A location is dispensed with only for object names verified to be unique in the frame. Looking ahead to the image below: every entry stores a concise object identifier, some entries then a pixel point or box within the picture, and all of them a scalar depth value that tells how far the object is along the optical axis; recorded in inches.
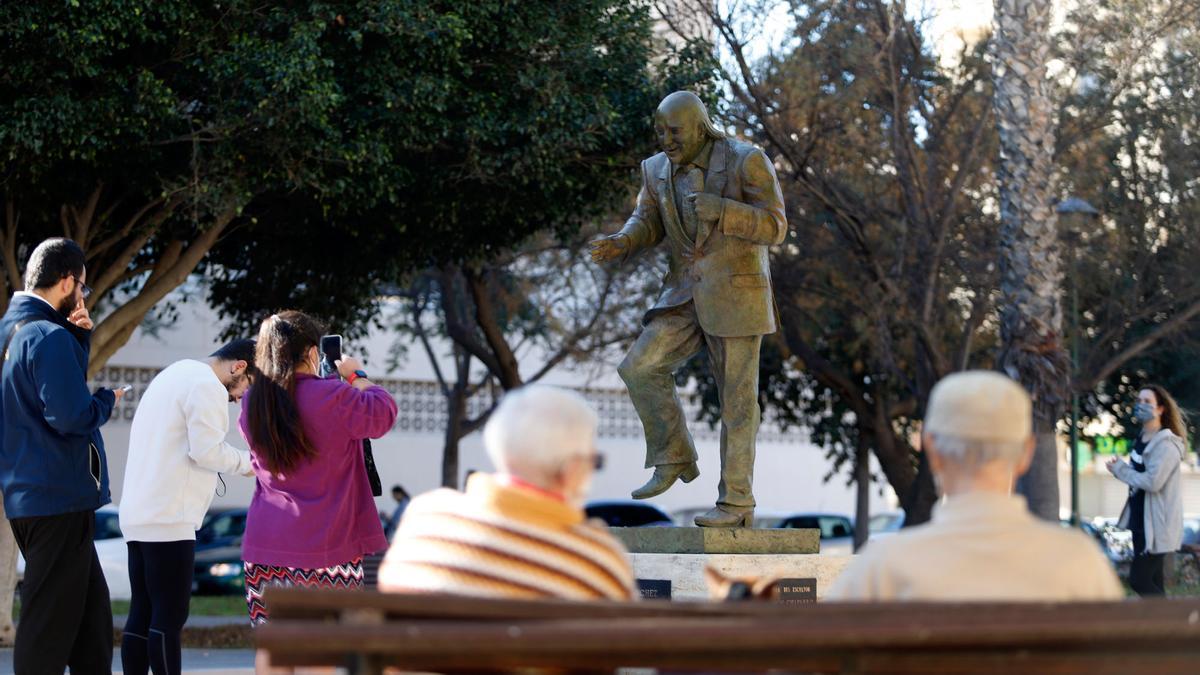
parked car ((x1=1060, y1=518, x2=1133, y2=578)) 829.8
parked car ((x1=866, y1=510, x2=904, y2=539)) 1183.7
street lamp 778.2
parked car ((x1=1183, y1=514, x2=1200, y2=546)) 1075.2
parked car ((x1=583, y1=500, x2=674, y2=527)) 883.6
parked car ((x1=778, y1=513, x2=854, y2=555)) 1012.5
